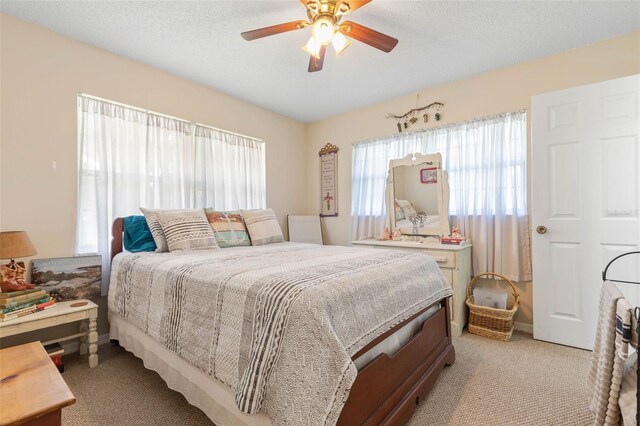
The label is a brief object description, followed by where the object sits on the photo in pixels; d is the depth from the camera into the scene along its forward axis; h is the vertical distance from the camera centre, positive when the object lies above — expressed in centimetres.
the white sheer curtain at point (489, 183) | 278 +30
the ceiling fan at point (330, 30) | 172 +115
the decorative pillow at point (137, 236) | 243 -19
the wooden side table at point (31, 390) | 92 -63
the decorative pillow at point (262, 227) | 288 -14
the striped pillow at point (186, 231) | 236 -14
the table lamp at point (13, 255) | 178 -25
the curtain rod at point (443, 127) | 286 +96
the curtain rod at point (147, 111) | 248 +99
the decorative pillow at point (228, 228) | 268 -14
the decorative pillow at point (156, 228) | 236 -12
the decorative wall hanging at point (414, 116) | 328 +116
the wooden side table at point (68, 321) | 177 -69
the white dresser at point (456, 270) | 269 -54
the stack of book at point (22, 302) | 179 -57
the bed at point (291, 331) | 105 -54
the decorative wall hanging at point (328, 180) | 423 +48
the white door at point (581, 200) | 218 +10
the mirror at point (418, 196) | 322 +20
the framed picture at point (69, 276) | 217 -48
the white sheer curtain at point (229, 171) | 323 +51
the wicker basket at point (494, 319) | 254 -96
